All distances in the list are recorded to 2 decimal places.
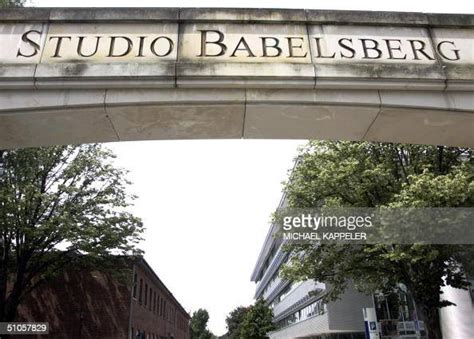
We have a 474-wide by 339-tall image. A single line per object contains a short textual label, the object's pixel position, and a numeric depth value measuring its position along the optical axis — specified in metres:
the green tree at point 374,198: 16.33
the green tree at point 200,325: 120.15
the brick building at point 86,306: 27.52
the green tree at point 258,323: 50.97
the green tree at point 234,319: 92.06
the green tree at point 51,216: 20.28
